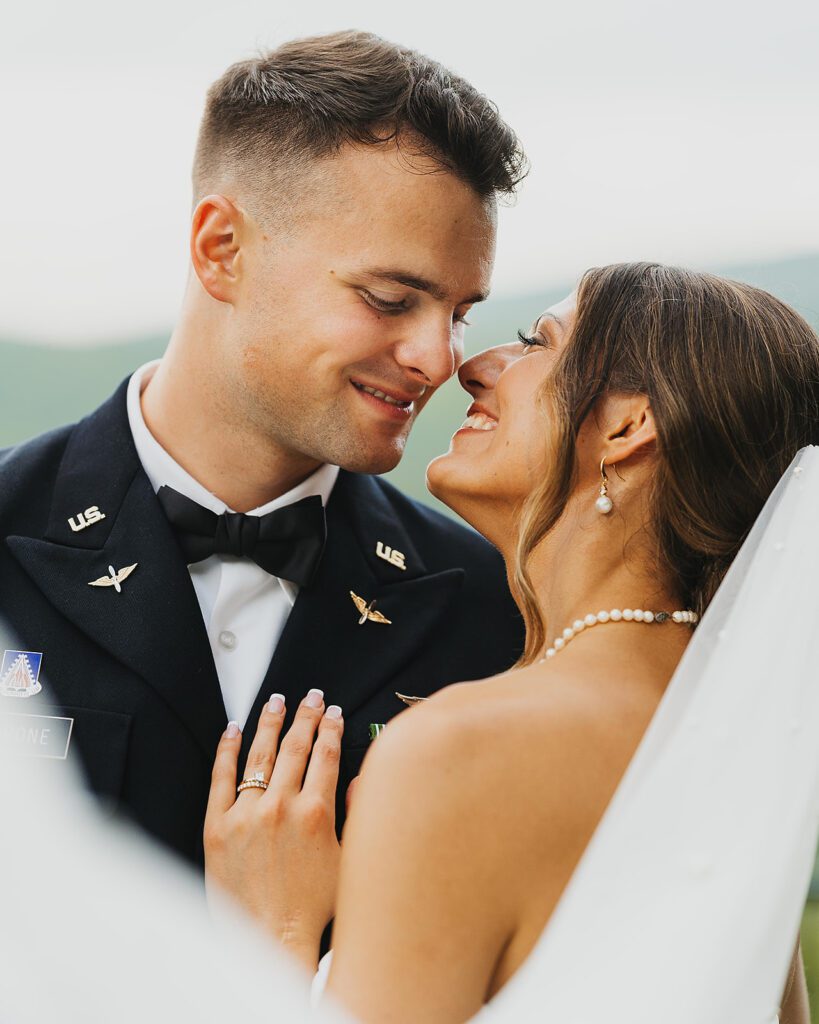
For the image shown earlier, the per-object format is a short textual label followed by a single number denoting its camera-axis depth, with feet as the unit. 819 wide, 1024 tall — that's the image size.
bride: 2.97
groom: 3.70
